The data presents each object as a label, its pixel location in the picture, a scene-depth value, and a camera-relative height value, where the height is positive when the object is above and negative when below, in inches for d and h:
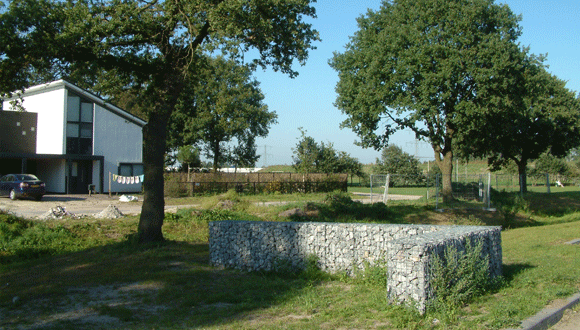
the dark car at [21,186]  1134.4 -7.9
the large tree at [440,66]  937.5 +230.8
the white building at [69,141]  1392.7 +122.2
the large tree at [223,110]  2033.7 +309.9
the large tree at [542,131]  1285.7 +156.9
